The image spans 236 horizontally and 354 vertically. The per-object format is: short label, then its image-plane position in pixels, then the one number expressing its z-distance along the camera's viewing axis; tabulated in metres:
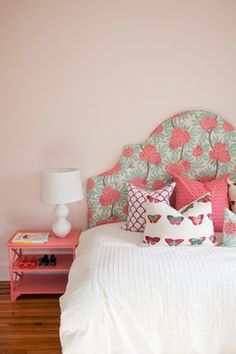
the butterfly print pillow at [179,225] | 2.20
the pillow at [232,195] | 2.55
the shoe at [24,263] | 2.71
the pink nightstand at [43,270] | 2.64
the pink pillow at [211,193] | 2.52
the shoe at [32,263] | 2.71
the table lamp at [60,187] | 2.55
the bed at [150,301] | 1.68
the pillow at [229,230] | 2.21
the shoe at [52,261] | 2.76
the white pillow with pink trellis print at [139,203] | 2.58
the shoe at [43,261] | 2.76
